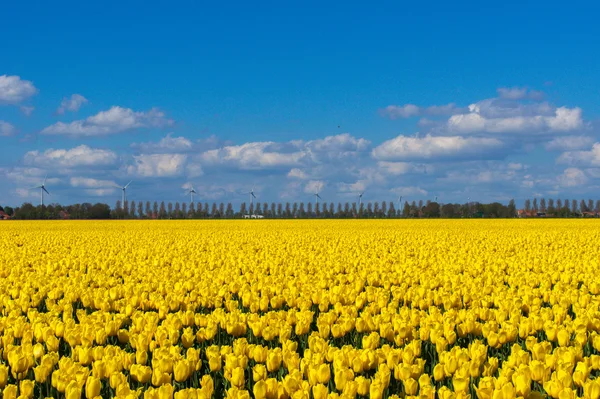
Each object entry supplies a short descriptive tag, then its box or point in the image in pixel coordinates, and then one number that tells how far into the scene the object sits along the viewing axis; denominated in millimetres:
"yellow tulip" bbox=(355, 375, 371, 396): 5520
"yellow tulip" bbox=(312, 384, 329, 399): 5328
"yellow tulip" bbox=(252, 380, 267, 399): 5410
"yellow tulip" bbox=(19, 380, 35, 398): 5602
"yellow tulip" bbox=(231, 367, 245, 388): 5879
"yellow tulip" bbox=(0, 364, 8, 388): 6145
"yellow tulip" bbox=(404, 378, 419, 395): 5668
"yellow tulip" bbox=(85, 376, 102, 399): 5613
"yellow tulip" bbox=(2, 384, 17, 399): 5492
